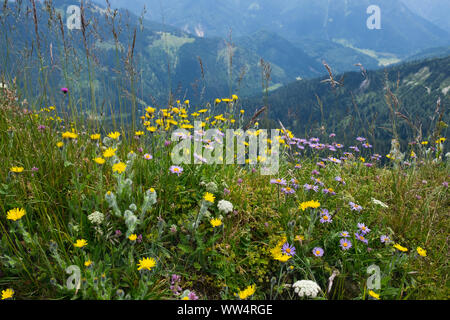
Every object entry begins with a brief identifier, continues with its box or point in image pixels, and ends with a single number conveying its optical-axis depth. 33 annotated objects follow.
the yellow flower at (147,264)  1.96
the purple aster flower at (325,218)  2.71
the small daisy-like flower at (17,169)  2.21
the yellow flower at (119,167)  2.35
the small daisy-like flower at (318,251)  2.52
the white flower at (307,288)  2.05
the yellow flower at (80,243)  2.00
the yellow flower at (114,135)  2.94
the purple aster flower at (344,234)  2.68
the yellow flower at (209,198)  2.44
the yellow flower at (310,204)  2.55
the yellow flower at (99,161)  2.33
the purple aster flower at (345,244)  2.51
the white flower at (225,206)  2.58
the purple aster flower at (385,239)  2.62
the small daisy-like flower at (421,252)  2.37
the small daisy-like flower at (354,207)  2.93
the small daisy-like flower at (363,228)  2.72
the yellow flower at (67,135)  2.45
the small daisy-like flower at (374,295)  1.99
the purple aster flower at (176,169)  2.70
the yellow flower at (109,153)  2.44
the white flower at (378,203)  3.01
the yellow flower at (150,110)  3.67
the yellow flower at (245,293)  1.96
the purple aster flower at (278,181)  2.93
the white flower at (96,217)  2.27
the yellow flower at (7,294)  1.83
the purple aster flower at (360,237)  2.58
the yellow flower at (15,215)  1.98
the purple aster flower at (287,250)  2.44
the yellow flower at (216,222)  2.39
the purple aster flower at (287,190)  2.92
